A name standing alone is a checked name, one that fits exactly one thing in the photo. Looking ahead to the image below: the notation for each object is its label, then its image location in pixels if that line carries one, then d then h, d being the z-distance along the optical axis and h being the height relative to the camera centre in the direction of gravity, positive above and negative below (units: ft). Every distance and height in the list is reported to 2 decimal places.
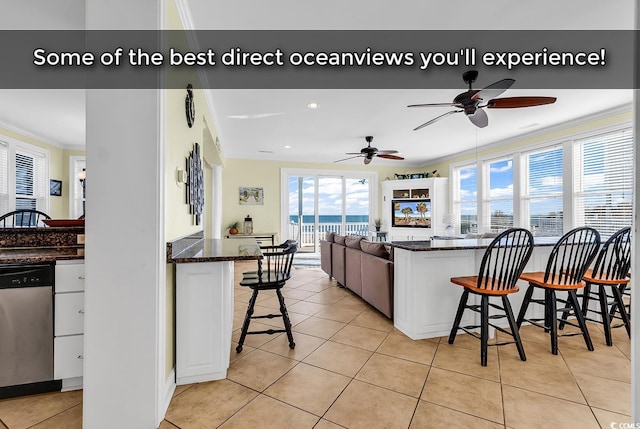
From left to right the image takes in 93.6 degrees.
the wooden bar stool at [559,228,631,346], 8.32 -1.85
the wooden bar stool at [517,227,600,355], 7.84 -1.91
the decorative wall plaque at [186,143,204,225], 8.08 +0.90
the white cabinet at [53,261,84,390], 6.27 -2.26
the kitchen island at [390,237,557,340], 8.71 -2.03
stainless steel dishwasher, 6.02 -2.36
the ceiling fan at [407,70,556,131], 8.71 +3.53
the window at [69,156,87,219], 19.69 +1.73
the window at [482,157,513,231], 19.06 +1.22
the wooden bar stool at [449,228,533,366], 7.38 -1.94
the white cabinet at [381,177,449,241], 24.34 +0.57
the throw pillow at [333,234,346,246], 14.42 -1.23
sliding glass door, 25.52 +0.79
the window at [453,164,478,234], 22.08 +1.27
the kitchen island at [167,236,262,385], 6.27 -2.16
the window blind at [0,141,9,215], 15.12 +1.83
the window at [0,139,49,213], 15.38 +2.01
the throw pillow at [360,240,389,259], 10.53 -1.29
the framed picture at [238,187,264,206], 24.02 +1.41
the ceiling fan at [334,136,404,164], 17.10 +3.54
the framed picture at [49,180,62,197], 18.54 +1.61
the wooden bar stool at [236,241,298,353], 8.03 -1.89
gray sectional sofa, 10.04 -2.16
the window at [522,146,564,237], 16.08 +1.23
